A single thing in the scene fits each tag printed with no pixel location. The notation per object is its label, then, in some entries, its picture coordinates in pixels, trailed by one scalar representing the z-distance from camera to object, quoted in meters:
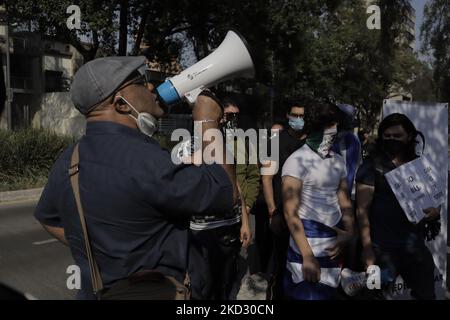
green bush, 10.42
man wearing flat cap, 1.46
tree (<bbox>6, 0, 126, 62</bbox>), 12.93
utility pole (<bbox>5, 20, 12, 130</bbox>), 12.16
